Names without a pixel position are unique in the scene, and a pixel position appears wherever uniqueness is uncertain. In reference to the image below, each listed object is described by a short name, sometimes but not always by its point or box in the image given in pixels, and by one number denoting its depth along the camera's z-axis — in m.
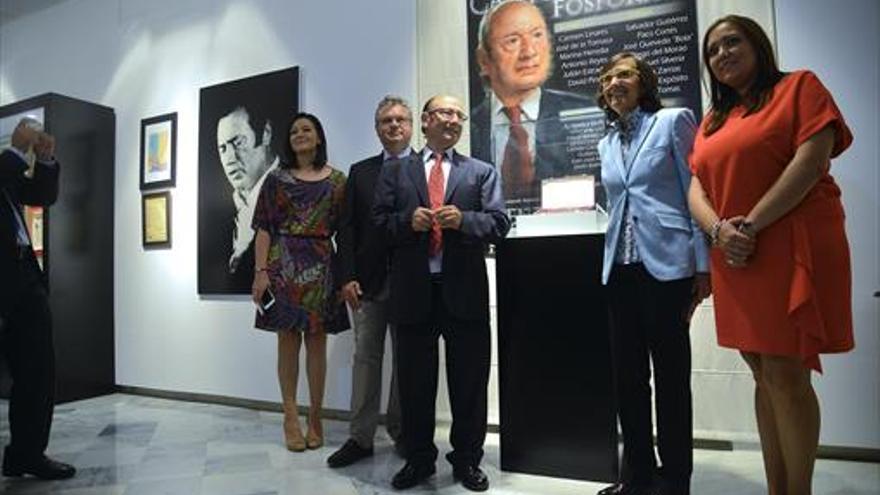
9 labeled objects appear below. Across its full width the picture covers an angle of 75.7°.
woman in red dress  1.43
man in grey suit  2.44
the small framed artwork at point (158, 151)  4.08
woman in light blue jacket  1.74
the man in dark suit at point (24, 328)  2.24
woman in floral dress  2.66
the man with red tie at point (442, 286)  2.05
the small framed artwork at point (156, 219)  4.07
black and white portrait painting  3.62
